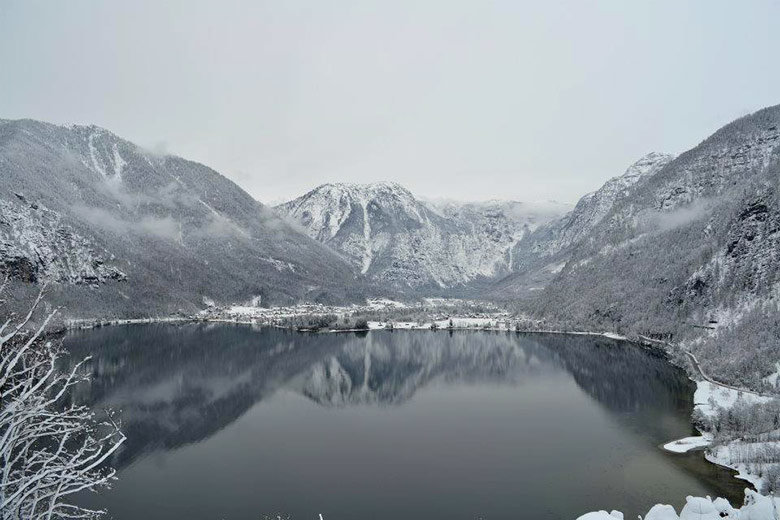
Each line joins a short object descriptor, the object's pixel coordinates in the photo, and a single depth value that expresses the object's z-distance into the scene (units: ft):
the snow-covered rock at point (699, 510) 114.73
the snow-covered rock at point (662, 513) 118.32
